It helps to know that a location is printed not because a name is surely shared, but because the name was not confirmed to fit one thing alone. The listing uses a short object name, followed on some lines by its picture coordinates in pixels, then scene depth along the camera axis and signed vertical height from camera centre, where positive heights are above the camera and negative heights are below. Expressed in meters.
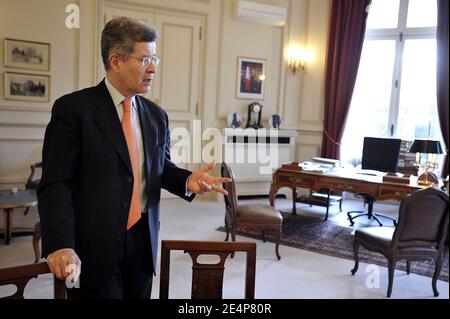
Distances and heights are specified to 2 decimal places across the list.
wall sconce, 6.38 +0.89
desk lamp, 3.95 -0.29
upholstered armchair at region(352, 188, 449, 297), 2.90 -0.81
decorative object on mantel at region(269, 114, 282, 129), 6.18 -0.10
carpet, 3.67 -1.27
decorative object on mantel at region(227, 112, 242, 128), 5.90 -0.12
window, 5.80 +0.63
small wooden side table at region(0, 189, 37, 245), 3.50 -0.89
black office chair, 4.96 -0.46
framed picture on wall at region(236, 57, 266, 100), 6.09 +0.53
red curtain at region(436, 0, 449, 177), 5.42 +0.72
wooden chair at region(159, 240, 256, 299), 1.34 -0.51
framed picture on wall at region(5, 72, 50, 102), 4.85 +0.17
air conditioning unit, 5.81 +1.46
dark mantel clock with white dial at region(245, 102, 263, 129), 6.05 -0.03
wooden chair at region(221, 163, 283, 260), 3.63 -0.93
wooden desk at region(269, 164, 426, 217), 3.87 -0.65
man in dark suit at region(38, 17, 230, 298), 1.19 -0.22
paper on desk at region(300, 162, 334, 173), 4.39 -0.57
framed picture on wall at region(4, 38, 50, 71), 4.80 +0.55
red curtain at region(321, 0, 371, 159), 6.04 +0.82
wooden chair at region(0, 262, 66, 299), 1.07 -0.46
